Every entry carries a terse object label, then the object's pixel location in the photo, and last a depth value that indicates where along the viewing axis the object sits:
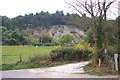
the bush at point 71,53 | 19.86
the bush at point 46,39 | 46.05
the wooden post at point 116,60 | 14.59
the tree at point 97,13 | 16.77
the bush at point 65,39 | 39.68
